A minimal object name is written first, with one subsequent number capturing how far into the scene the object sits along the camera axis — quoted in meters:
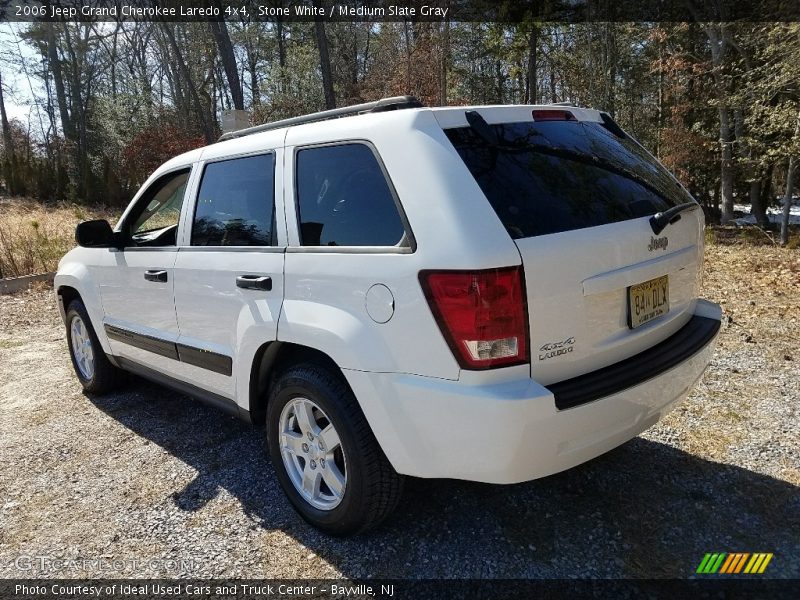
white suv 2.04
